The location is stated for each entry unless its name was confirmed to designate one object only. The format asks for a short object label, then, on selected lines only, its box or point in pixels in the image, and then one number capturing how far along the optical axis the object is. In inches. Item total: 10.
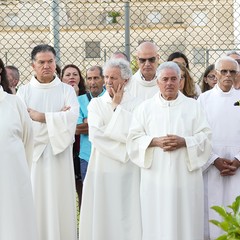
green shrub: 158.0
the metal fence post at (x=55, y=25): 388.0
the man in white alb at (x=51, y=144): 342.9
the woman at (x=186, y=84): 361.0
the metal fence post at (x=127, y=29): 385.7
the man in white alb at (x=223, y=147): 347.1
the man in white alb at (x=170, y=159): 319.2
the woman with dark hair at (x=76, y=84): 397.9
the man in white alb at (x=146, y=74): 360.2
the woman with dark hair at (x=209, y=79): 403.7
